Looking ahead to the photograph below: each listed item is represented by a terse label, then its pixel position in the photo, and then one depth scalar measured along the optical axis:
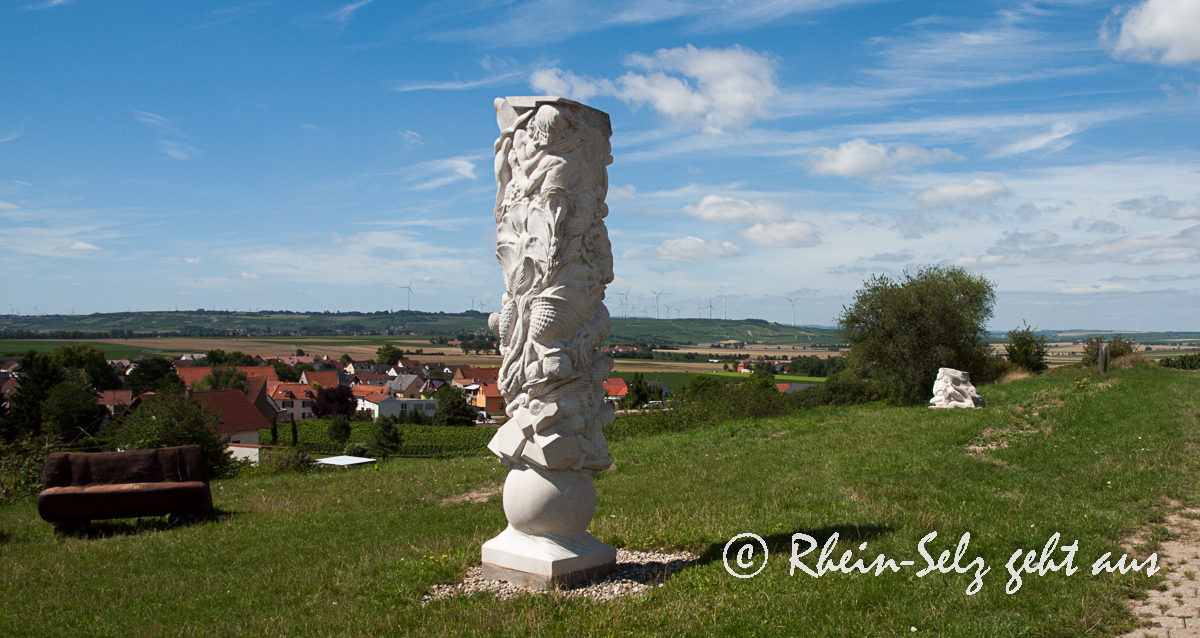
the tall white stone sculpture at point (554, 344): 6.99
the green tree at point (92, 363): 66.19
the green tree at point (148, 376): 66.69
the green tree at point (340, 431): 47.31
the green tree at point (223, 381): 66.88
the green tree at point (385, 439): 38.46
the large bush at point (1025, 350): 36.78
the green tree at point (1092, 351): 35.97
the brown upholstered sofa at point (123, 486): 10.65
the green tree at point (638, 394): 54.44
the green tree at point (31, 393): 42.34
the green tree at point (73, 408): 37.60
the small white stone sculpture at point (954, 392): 20.07
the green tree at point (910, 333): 29.88
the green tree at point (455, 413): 59.88
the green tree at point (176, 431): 18.16
